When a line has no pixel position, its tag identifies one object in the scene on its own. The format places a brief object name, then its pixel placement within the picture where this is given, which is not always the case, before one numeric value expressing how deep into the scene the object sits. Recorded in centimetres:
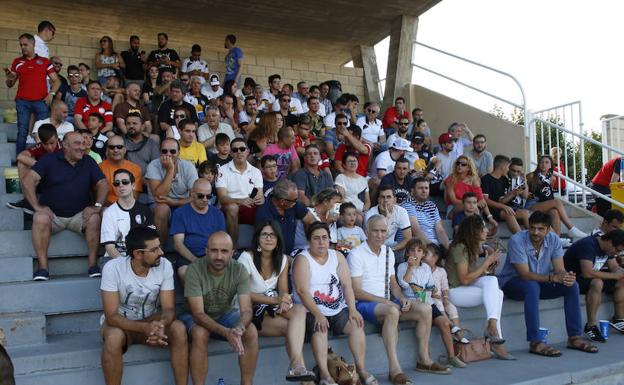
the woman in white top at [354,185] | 720
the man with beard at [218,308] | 437
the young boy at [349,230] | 617
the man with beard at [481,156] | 927
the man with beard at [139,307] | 420
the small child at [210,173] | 639
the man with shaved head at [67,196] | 523
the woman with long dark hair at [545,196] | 823
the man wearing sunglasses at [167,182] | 574
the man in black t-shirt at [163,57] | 1079
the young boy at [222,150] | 683
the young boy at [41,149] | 588
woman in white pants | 585
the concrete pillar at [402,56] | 1245
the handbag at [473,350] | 561
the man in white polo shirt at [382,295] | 527
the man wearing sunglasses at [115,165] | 600
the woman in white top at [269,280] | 490
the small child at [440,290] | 570
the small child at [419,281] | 565
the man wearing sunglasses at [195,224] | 536
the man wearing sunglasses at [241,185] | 632
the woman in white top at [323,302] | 478
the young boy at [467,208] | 717
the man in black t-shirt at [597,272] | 664
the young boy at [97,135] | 703
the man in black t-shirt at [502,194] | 795
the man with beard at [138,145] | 674
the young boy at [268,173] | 673
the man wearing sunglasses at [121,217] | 521
